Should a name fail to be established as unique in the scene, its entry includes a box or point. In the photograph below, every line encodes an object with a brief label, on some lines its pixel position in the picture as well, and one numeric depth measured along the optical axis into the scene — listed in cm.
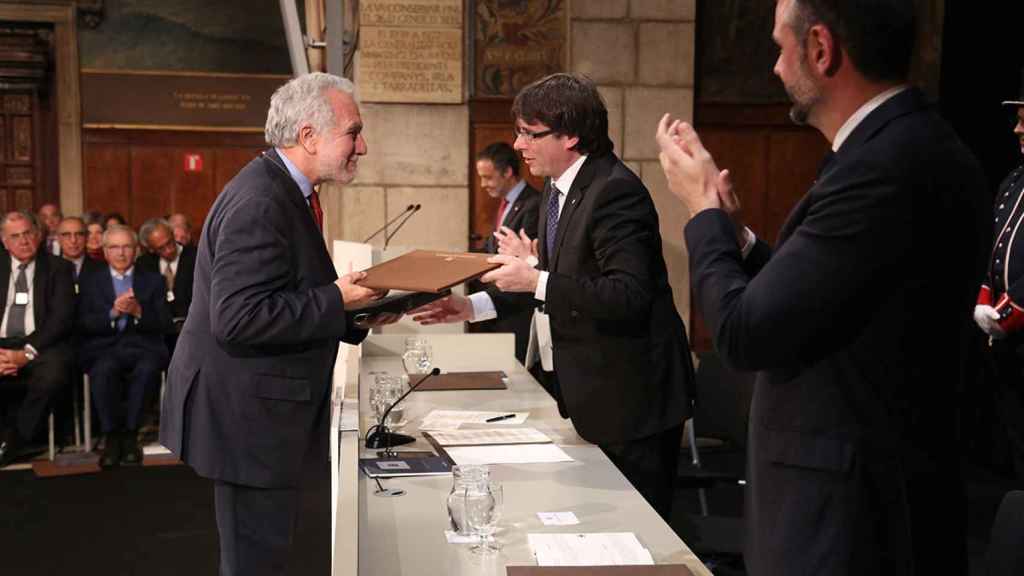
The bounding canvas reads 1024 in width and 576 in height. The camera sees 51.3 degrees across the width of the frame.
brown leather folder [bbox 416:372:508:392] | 374
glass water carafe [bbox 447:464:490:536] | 204
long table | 196
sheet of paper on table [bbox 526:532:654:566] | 194
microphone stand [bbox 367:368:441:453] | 284
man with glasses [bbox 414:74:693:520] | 268
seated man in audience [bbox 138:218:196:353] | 770
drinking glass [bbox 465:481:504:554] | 205
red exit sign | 1323
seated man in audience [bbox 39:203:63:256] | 920
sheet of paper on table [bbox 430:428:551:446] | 290
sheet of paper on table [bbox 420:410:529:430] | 312
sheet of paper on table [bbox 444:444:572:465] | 270
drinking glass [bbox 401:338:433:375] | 366
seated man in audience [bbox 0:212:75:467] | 636
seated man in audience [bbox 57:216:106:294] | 710
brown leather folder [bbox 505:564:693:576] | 185
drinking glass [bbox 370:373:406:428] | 307
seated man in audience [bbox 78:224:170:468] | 643
